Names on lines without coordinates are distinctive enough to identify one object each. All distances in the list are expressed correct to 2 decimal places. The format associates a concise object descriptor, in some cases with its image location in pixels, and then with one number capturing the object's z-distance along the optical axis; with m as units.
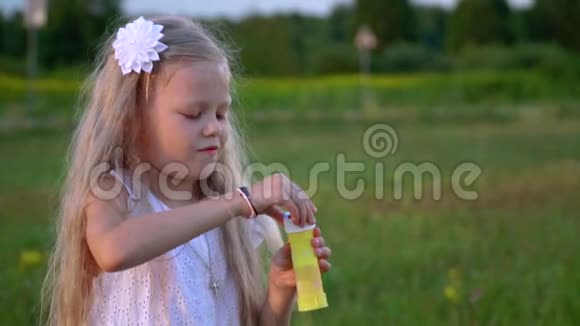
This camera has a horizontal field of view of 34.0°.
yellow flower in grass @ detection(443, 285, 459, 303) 3.21
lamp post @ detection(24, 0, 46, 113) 21.52
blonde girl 1.68
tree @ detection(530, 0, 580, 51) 32.56
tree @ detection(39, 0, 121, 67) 31.41
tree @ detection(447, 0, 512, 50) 33.84
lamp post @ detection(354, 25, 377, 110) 28.83
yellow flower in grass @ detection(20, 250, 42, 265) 4.10
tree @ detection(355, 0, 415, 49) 35.44
